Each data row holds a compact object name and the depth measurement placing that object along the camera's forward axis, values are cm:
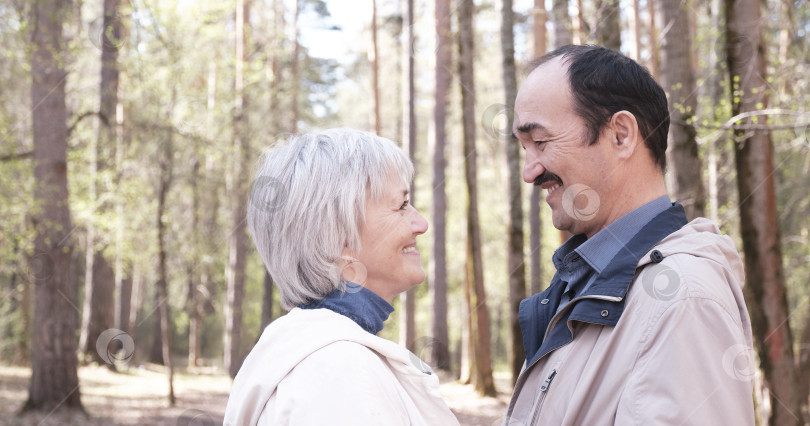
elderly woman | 148
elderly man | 151
